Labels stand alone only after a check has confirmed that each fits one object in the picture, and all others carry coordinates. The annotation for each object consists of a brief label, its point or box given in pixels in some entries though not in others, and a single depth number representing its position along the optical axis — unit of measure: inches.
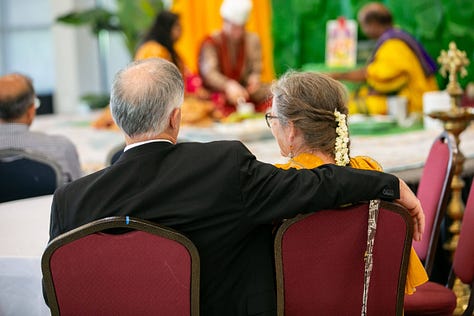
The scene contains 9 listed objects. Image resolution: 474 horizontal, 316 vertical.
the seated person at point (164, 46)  366.4
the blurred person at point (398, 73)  350.0
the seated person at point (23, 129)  206.4
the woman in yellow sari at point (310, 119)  130.8
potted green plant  475.1
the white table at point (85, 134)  288.5
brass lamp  212.2
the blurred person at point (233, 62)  373.7
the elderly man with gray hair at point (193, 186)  117.4
